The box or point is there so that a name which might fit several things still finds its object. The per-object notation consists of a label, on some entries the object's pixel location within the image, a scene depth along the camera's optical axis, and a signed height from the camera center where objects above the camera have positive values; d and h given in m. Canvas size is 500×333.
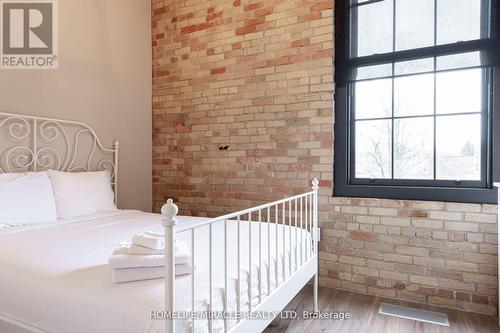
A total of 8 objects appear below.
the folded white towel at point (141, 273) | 1.14 -0.41
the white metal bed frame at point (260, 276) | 0.93 -0.56
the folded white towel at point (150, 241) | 1.17 -0.30
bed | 1.02 -0.45
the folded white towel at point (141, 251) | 1.17 -0.33
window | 2.22 +0.46
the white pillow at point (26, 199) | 2.02 -0.26
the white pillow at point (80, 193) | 2.36 -0.25
